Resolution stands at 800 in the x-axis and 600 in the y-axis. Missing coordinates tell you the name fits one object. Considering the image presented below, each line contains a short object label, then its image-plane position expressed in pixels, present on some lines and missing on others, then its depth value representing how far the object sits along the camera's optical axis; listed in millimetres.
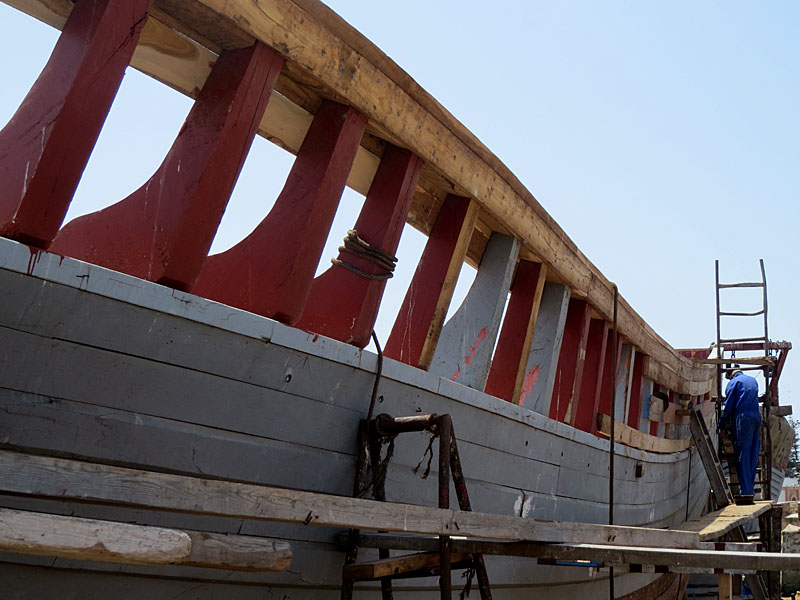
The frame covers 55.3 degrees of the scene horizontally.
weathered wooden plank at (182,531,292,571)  2156
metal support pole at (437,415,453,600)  3215
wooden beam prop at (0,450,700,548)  1854
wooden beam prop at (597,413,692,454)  6809
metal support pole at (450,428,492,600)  3371
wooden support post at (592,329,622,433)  7287
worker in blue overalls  9898
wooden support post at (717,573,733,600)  5406
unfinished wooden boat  2393
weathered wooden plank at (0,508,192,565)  1709
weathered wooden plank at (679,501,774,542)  6673
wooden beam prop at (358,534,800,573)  3326
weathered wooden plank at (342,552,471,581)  3014
